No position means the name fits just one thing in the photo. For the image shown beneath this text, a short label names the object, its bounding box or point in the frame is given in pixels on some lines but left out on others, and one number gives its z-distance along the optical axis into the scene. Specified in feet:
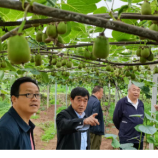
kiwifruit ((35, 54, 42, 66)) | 5.14
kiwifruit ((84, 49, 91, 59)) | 5.85
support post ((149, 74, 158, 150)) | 12.69
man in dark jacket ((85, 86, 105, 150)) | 12.87
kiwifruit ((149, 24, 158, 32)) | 3.43
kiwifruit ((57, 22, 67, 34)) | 3.07
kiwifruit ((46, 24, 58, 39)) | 3.07
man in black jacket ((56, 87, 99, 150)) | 6.35
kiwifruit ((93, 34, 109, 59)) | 2.61
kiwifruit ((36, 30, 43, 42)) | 3.80
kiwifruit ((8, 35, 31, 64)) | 2.09
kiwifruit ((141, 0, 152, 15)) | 3.09
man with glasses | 4.19
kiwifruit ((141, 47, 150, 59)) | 4.54
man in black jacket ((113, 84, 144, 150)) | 10.11
